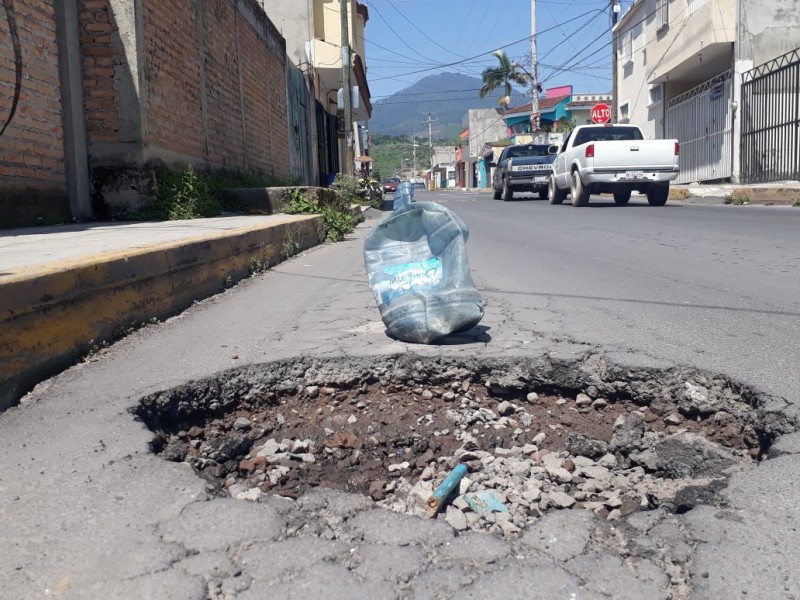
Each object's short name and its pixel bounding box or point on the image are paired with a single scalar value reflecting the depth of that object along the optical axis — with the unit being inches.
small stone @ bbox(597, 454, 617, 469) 93.9
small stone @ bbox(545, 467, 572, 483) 88.2
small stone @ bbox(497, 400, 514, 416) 112.6
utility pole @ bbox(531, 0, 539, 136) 1470.1
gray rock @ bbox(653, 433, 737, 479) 88.7
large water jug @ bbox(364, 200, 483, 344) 132.6
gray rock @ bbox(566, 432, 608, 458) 97.3
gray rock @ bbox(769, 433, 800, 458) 85.2
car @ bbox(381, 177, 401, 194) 2149.9
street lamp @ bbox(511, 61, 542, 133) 1510.8
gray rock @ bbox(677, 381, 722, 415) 105.6
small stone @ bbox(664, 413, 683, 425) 105.0
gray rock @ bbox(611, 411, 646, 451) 98.2
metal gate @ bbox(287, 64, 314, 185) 705.6
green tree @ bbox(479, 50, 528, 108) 2175.2
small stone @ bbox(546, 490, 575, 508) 80.0
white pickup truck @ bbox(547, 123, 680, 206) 561.9
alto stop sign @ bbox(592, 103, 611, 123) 1072.7
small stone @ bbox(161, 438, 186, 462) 89.5
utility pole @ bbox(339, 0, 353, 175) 789.2
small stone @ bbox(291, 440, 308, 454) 98.9
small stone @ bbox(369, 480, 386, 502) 85.8
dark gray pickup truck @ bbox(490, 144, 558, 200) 858.8
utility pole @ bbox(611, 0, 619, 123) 1047.6
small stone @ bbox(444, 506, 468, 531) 74.4
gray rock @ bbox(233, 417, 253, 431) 106.9
